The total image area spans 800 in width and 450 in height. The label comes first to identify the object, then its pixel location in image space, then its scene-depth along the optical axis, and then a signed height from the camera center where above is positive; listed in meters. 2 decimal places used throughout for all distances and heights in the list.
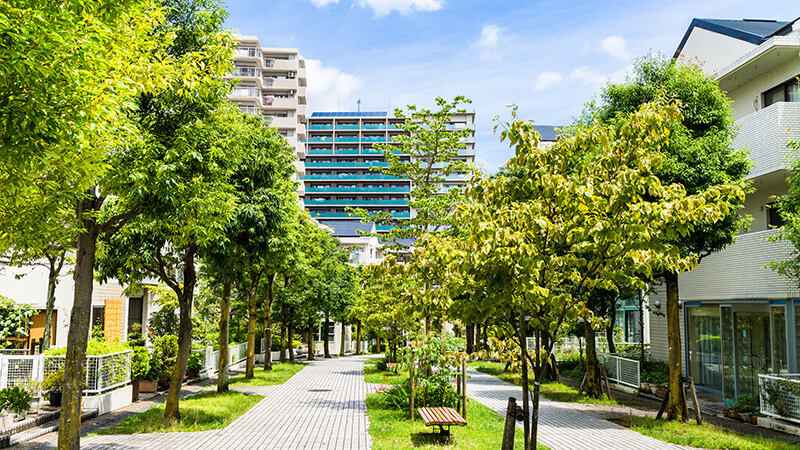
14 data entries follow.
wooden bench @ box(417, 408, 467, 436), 11.27 -2.52
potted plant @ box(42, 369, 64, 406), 13.96 -2.34
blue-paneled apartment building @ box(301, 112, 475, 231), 111.81 +23.30
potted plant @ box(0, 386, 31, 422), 11.63 -2.28
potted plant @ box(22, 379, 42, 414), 13.36 -2.39
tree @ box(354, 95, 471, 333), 18.31 +4.20
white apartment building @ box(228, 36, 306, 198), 80.94 +29.32
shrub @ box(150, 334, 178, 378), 19.03 -2.14
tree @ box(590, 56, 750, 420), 14.41 +3.58
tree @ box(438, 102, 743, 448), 6.08 +0.75
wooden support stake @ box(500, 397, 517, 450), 7.53 -1.73
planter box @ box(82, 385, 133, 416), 14.19 -2.83
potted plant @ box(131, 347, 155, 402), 17.53 -2.31
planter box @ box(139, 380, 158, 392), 18.42 -3.05
